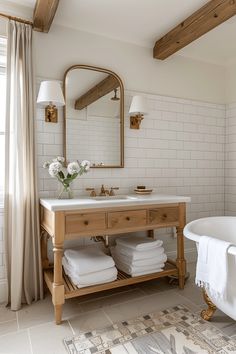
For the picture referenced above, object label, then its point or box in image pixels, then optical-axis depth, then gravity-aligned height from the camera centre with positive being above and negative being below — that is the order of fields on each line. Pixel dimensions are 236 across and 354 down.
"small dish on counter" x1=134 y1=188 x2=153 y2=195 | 2.65 -0.19
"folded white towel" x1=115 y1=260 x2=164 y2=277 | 2.29 -0.88
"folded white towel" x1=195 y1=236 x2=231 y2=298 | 1.62 -0.60
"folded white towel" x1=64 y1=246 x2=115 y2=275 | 2.05 -0.72
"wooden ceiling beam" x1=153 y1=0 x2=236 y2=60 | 2.10 +1.32
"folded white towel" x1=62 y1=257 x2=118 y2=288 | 2.04 -0.84
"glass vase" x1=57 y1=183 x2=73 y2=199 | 2.30 -0.18
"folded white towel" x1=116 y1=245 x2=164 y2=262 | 2.31 -0.73
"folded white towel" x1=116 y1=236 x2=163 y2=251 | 2.36 -0.66
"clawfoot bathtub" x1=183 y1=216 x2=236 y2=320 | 1.64 -0.56
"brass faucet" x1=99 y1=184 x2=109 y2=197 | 2.61 -0.19
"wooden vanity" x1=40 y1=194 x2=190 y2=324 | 1.92 -0.40
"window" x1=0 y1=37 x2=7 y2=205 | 2.29 +0.61
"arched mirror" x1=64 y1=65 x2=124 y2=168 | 2.52 +0.57
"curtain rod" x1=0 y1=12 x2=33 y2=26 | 2.17 +1.30
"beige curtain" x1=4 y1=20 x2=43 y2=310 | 2.15 -0.05
